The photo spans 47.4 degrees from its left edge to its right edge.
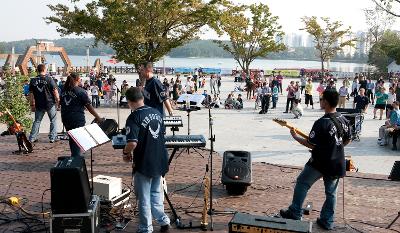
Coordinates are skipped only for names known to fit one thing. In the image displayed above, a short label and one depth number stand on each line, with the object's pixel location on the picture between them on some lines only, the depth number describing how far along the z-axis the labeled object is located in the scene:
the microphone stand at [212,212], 5.81
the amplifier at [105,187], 6.23
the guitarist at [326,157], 5.42
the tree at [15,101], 12.88
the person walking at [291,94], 20.32
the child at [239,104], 22.12
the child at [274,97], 22.56
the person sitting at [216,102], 22.62
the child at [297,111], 18.59
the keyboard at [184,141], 6.25
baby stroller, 13.20
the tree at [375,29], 60.06
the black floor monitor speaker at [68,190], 4.87
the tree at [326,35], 41.12
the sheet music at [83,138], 5.48
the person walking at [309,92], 22.06
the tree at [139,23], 20.69
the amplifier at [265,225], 4.19
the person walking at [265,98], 20.48
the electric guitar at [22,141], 10.07
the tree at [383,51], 50.61
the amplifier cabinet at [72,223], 4.86
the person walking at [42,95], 10.28
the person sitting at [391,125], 12.62
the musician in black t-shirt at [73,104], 8.23
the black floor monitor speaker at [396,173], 6.06
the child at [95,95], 22.94
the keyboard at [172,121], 7.92
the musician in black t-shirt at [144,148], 5.05
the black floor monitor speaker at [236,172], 7.12
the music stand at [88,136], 5.51
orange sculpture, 36.97
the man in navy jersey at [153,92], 7.83
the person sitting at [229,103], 22.22
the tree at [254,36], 35.97
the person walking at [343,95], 21.12
